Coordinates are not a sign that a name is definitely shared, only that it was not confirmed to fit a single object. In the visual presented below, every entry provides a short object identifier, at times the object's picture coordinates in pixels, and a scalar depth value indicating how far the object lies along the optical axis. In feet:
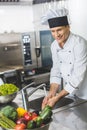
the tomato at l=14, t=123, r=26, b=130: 3.44
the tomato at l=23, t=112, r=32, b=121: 3.71
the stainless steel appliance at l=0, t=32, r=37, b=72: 11.64
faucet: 5.72
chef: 6.55
